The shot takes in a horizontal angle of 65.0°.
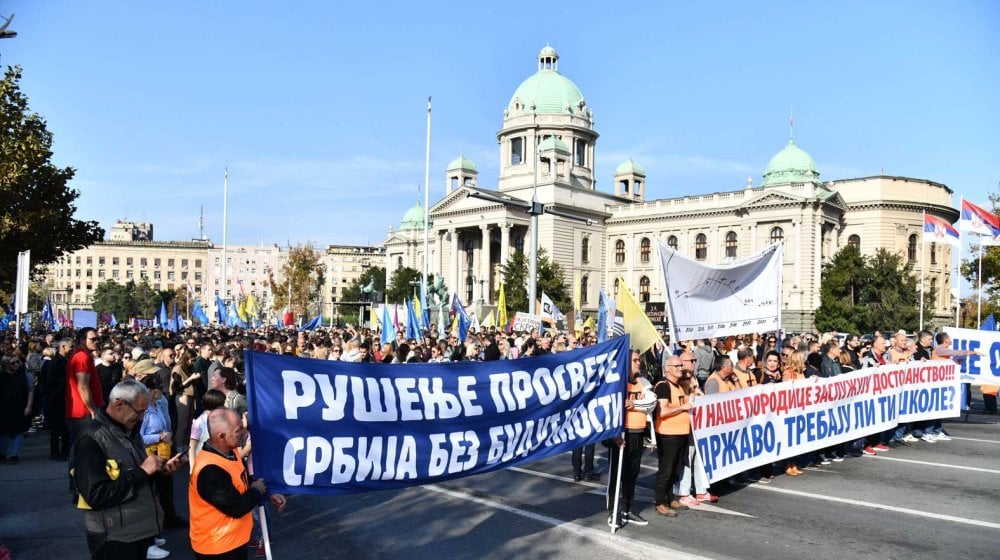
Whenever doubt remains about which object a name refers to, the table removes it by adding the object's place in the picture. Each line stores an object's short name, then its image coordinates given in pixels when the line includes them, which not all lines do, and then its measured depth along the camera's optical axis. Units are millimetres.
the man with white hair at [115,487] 4289
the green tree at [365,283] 115438
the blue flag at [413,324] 23875
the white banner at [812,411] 9062
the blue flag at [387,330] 21312
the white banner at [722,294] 9906
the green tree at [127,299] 115500
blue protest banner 5047
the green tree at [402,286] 86500
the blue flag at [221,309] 37219
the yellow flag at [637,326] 10094
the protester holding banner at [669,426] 8242
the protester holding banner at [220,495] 4324
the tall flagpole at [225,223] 51669
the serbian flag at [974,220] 24953
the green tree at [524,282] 65000
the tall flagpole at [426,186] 32406
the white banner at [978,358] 15539
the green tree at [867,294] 51625
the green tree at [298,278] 77625
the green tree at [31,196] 19266
